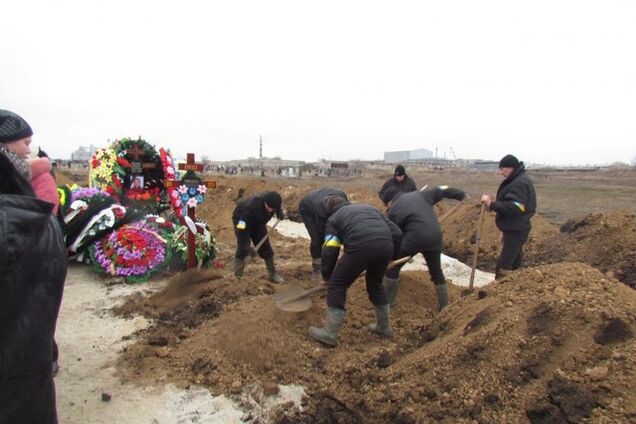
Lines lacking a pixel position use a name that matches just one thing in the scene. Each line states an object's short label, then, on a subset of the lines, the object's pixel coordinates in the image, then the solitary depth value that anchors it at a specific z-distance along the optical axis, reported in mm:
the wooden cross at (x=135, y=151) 8539
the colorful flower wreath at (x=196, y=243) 6809
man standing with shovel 5137
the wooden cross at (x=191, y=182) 6328
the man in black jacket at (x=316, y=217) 5832
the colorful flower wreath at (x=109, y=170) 8438
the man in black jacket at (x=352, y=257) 3914
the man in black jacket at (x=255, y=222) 5936
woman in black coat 1432
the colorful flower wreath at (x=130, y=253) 6441
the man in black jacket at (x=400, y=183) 7410
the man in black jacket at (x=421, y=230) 4844
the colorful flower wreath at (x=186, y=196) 6430
